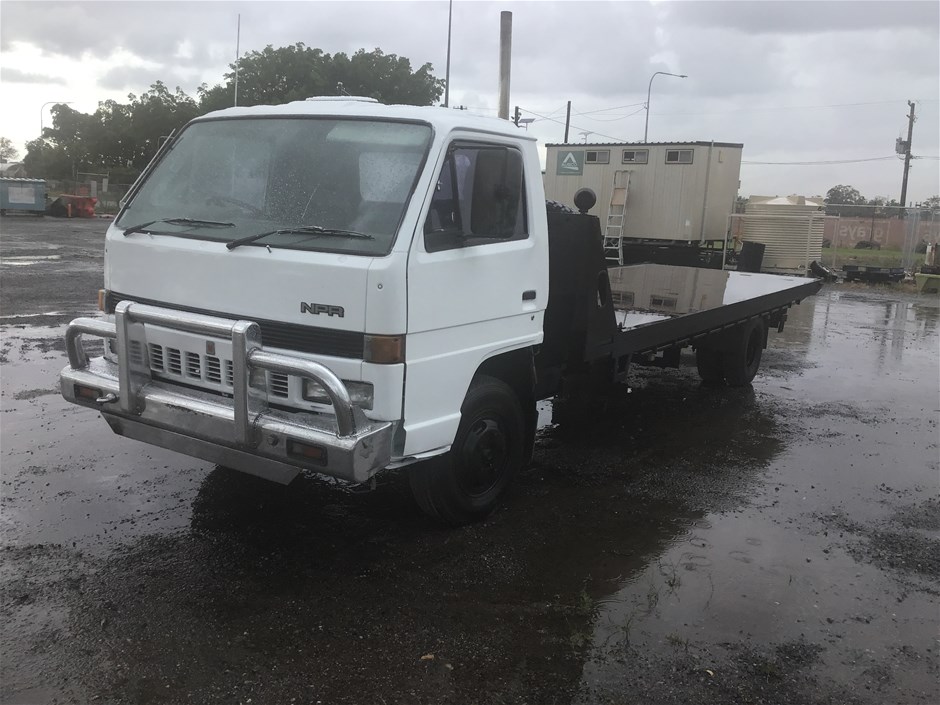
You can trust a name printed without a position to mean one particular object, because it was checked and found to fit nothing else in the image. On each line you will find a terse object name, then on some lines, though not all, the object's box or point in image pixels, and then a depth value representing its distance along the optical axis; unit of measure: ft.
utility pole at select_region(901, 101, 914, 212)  152.76
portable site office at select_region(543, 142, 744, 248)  61.41
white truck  12.12
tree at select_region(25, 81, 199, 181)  180.04
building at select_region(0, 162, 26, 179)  147.43
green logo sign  67.31
